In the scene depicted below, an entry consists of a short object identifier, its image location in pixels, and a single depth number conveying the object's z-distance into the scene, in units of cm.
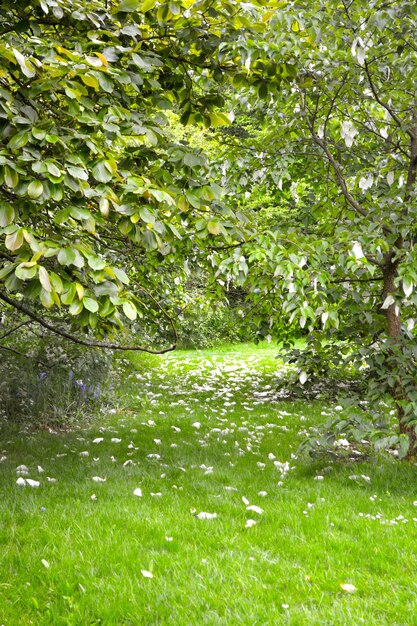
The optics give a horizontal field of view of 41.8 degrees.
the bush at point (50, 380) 735
